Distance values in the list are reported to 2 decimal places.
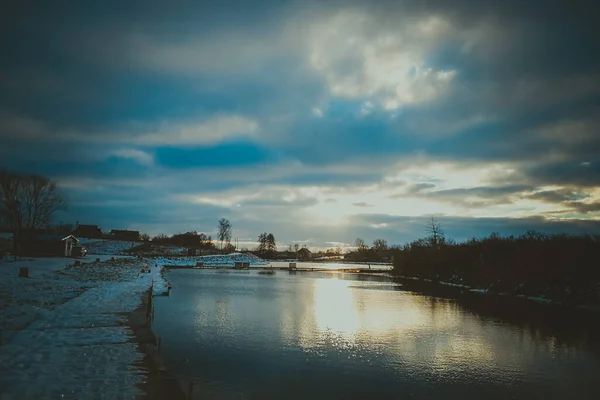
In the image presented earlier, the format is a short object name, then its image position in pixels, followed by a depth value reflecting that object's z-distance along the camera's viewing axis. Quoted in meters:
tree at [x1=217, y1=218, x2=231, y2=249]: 169.29
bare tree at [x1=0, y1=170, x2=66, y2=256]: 80.69
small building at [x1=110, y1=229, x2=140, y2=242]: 168.52
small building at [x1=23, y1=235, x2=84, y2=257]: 72.31
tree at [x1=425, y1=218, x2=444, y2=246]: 82.69
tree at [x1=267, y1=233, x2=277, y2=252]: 195.00
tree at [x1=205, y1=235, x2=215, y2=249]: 171.75
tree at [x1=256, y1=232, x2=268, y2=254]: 195.62
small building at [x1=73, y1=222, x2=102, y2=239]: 152.60
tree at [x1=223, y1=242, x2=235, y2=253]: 164.15
